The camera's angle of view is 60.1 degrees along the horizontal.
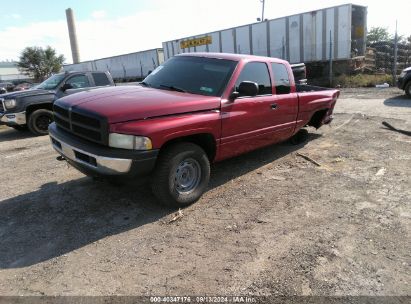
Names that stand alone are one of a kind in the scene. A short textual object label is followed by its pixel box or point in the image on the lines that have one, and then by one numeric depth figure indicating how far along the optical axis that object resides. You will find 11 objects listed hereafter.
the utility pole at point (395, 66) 17.03
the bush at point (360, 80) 18.19
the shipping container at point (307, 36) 17.30
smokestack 60.28
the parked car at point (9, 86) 31.23
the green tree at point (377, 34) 40.66
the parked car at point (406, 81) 12.80
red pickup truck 3.69
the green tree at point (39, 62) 59.34
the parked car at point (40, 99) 8.84
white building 105.72
